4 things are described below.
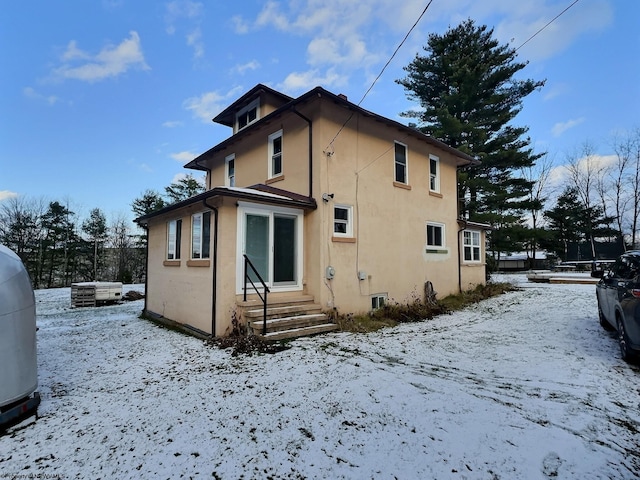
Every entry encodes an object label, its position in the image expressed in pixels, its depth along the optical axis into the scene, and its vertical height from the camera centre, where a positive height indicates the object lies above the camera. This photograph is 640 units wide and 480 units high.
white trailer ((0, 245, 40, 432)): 2.99 -0.93
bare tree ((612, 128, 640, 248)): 26.51 +6.39
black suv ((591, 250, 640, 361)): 4.35 -0.78
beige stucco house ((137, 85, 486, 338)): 7.04 +0.82
